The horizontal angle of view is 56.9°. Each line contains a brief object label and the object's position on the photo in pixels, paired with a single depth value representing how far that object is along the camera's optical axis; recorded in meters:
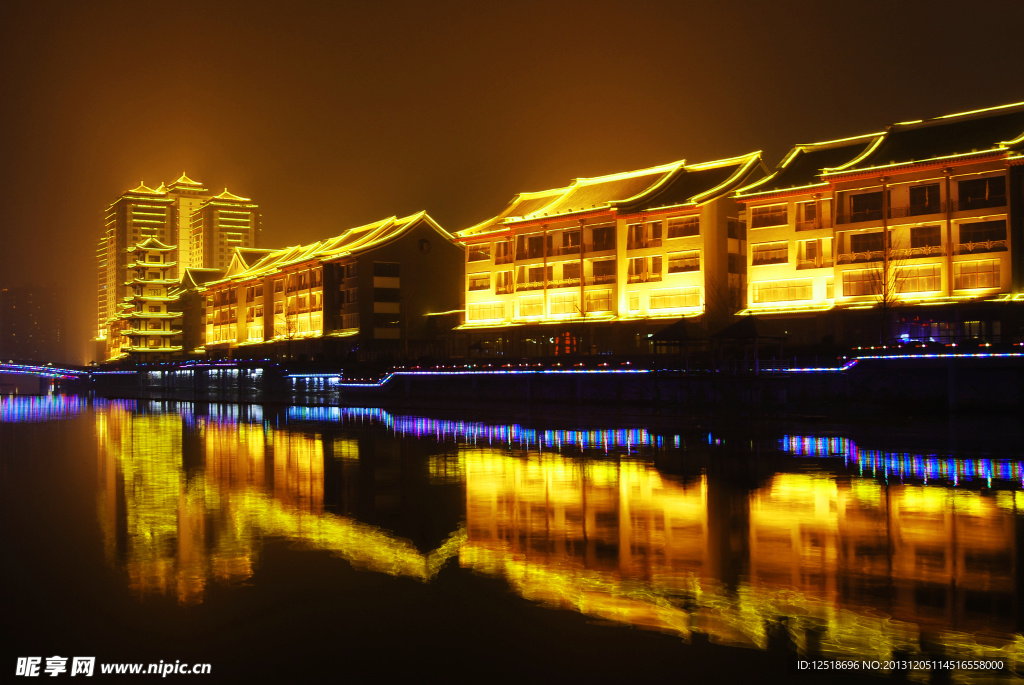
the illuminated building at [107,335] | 167.75
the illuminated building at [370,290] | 80.06
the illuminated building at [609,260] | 59.38
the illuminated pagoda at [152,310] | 123.75
